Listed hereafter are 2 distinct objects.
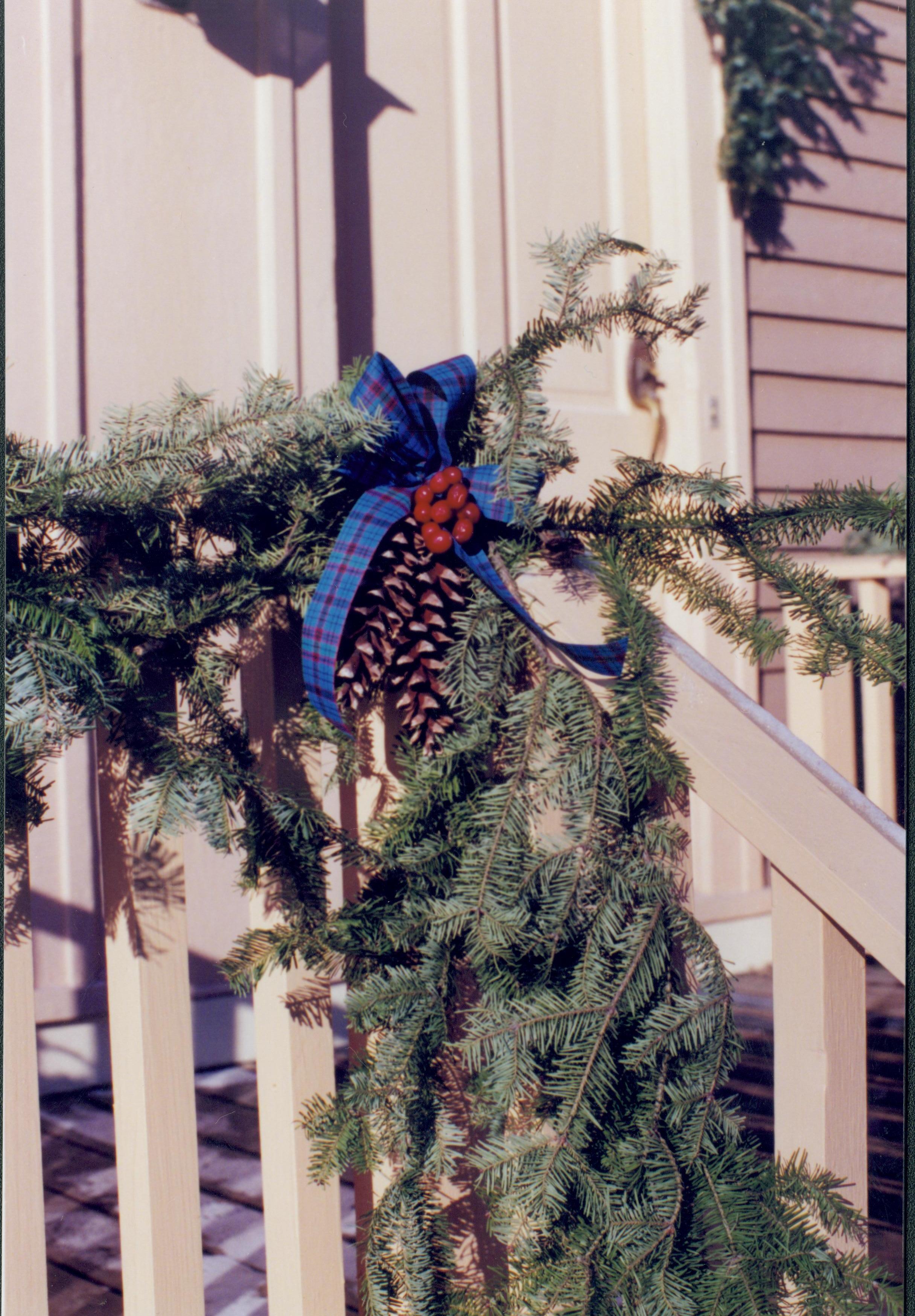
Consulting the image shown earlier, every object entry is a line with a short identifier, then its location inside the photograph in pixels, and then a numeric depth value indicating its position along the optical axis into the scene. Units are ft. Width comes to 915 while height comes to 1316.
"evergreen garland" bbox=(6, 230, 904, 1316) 7.36
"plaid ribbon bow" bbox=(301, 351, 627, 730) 7.49
